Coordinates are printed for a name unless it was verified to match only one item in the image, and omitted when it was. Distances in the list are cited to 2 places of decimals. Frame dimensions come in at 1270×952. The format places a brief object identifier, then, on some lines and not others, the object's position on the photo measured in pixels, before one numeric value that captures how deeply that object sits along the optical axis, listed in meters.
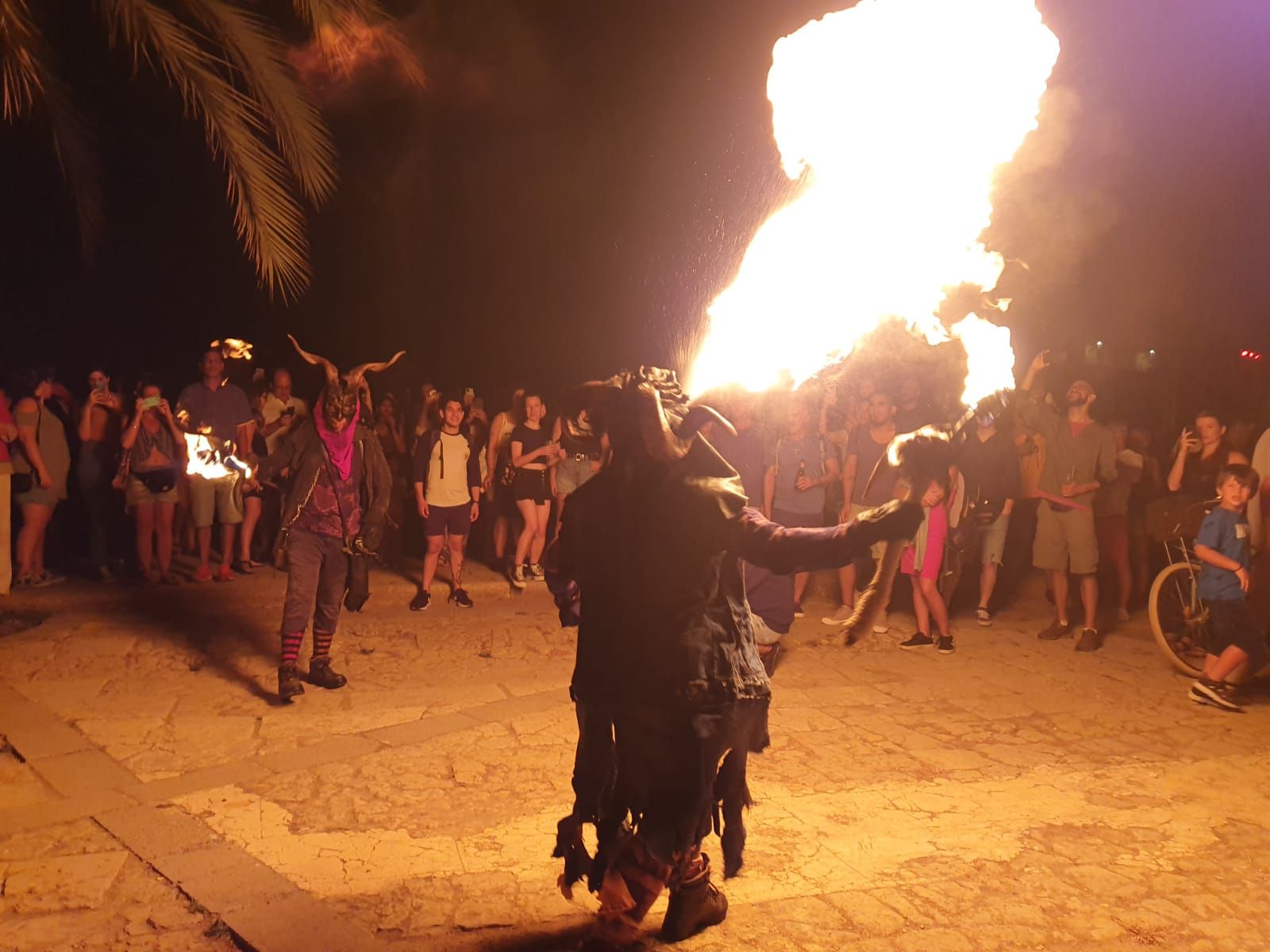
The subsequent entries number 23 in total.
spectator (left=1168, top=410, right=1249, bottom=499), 8.94
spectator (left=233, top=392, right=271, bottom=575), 9.88
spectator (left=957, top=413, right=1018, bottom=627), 8.97
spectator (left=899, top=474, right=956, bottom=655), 8.45
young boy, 6.93
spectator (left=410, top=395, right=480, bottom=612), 9.12
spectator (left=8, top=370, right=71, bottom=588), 8.79
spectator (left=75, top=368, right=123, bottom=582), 9.43
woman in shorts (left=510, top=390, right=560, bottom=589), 10.08
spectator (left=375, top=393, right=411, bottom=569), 10.59
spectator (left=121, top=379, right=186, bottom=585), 9.16
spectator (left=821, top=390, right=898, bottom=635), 8.34
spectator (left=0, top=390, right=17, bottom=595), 8.43
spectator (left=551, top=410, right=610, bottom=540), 10.47
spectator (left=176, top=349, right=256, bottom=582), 9.28
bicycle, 7.82
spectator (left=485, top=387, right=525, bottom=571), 10.41
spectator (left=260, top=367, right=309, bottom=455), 10.24
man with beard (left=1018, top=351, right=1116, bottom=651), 8.91
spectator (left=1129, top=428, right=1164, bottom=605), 10.50
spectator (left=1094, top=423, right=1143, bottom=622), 9.68
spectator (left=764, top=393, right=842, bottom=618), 8.32
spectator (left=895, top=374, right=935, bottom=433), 8.10
